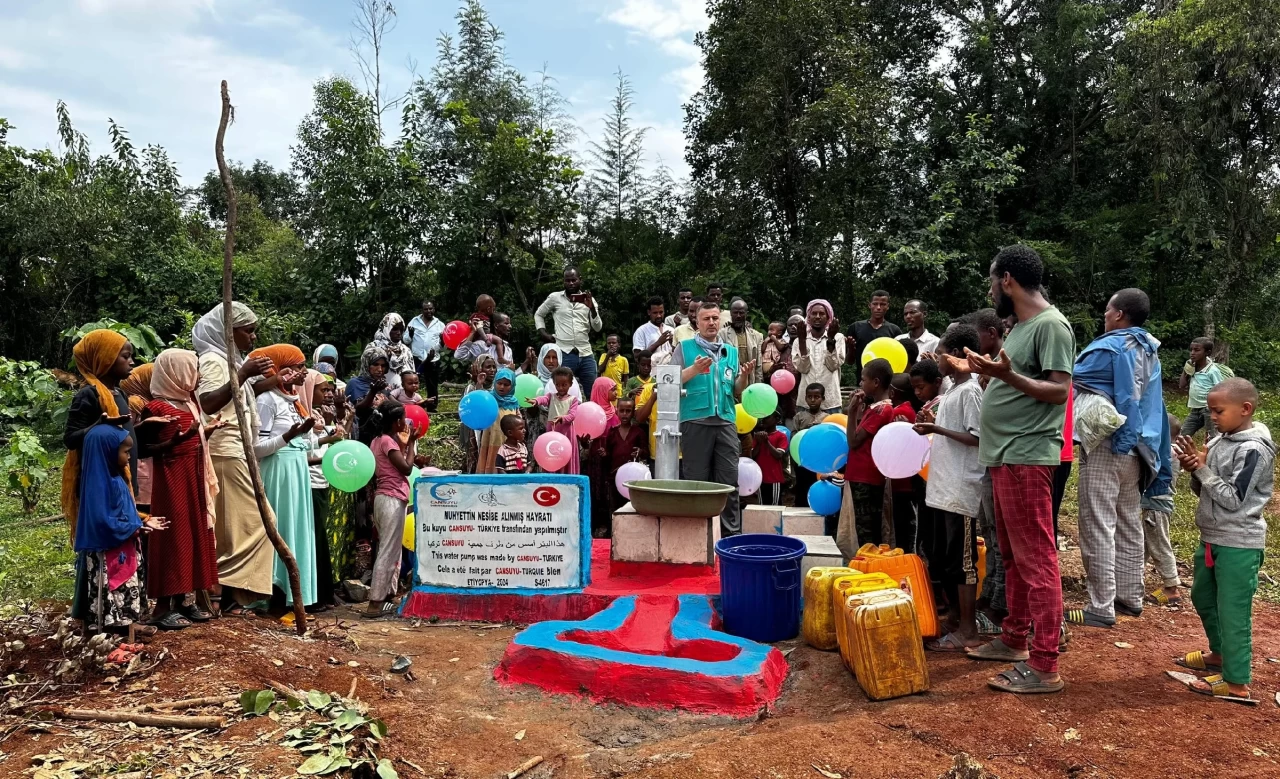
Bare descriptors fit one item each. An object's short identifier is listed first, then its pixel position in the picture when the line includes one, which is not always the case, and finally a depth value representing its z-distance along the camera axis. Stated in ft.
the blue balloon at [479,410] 24.91
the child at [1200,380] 30.25
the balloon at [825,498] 21.93
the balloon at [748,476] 23.76
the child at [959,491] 14.96
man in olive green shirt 12.45
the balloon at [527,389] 27.02
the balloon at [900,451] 16.60
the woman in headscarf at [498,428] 26.45
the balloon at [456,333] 34.40
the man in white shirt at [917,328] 24.39
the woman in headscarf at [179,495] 15.33
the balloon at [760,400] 24.29
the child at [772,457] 26.13
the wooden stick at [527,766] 11.80
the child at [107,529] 13.78
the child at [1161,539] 18.44
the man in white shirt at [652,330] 32.30
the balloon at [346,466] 18.71
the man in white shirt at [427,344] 36.40
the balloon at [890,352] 22.48
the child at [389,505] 19.95
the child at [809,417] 25.45
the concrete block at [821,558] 17.63
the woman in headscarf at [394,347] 31.17
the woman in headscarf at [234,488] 17.11
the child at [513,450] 24.35
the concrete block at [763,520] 21.44
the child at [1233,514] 12.41
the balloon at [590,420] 25.29
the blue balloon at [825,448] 20.56
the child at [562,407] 26.23
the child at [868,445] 17.83
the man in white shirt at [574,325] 31.71
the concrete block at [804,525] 20.83
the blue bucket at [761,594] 16.62
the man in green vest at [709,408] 21.65
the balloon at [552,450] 24.04
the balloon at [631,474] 23.93
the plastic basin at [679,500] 19.12
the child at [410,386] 25.63
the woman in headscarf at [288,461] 18.02
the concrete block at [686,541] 19.85
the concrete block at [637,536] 19.95
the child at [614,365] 33.01
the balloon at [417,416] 22.88
